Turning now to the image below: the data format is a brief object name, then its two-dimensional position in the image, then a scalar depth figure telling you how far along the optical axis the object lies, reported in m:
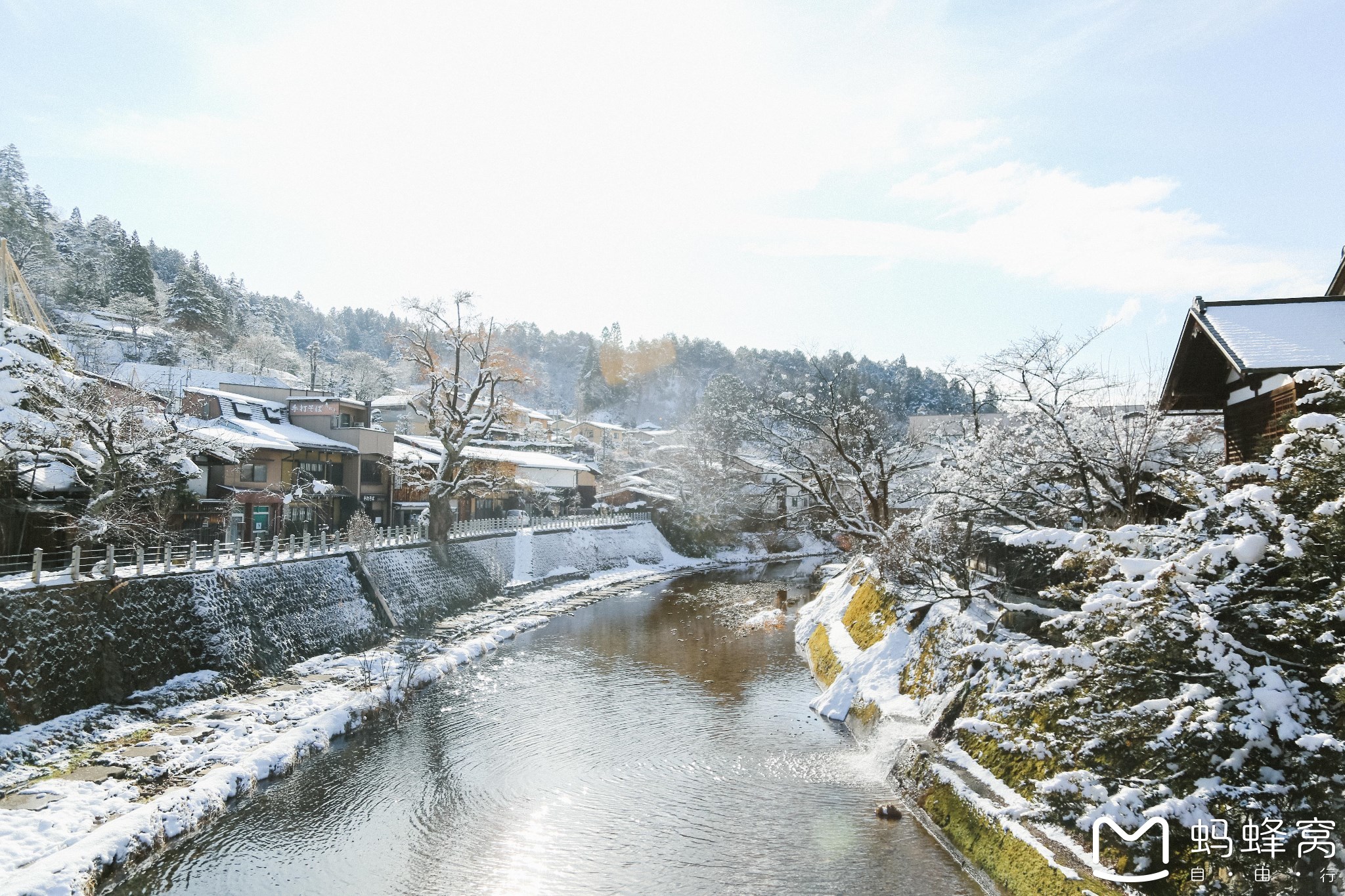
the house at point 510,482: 30.80
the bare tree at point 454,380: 26.14
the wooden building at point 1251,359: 10.79
